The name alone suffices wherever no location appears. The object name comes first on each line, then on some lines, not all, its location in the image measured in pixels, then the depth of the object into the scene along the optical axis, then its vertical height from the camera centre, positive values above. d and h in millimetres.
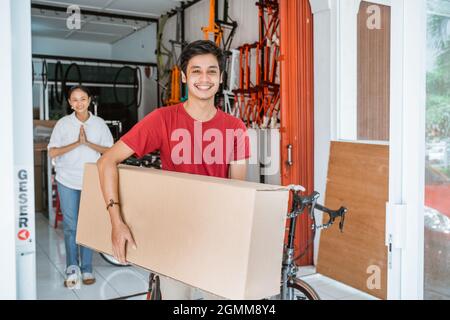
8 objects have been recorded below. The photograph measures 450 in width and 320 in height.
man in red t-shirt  1625 +31
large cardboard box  1048 -224
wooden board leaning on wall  3453 -577
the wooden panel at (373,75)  3584 +504
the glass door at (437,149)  1375 -35
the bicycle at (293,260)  2469 -681
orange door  4047 +383
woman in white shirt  3670 -99
